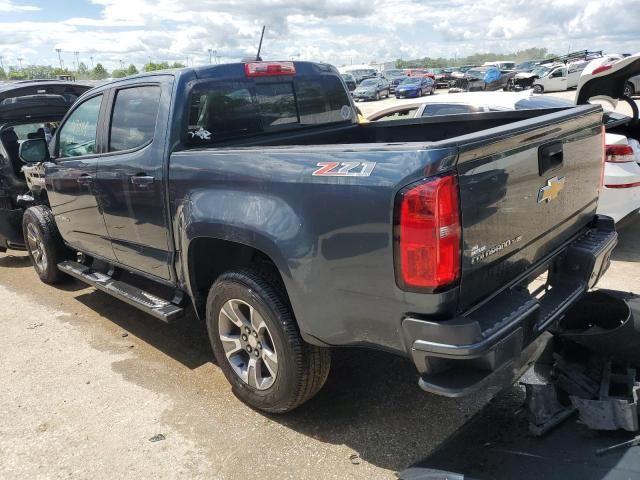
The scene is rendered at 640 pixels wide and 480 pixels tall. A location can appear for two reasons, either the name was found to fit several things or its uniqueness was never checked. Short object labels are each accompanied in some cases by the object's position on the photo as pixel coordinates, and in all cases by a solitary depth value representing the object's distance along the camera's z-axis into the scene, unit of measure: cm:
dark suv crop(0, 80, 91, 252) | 610
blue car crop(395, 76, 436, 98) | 3716
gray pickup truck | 222
